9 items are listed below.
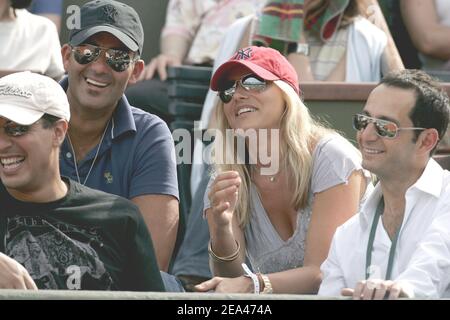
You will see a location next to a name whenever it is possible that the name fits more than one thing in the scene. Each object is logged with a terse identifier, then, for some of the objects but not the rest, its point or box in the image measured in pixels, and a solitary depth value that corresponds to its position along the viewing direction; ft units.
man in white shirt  29.66
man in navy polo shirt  33.55
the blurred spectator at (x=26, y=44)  40.86
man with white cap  28.25
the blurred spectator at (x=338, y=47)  41.52
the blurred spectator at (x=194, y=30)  43.98
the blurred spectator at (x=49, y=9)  44.83
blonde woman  33.04
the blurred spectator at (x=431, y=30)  44.52
